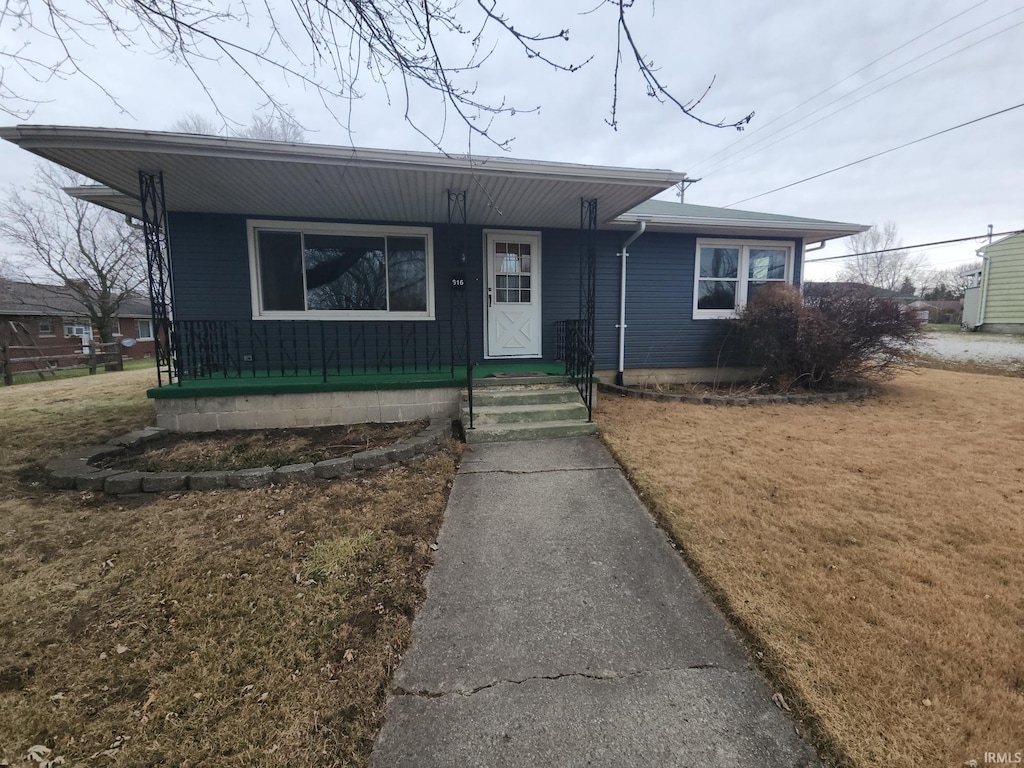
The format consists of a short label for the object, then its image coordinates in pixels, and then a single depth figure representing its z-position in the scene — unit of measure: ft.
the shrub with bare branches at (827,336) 21.68
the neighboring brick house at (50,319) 62.75
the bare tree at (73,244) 58.95
